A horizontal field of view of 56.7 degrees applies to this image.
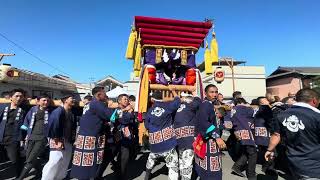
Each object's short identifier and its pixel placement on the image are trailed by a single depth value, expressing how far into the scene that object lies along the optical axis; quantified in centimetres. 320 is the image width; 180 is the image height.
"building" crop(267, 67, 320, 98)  2366
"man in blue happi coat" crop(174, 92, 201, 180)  505
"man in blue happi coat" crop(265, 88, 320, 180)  307
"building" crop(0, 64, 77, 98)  1417
